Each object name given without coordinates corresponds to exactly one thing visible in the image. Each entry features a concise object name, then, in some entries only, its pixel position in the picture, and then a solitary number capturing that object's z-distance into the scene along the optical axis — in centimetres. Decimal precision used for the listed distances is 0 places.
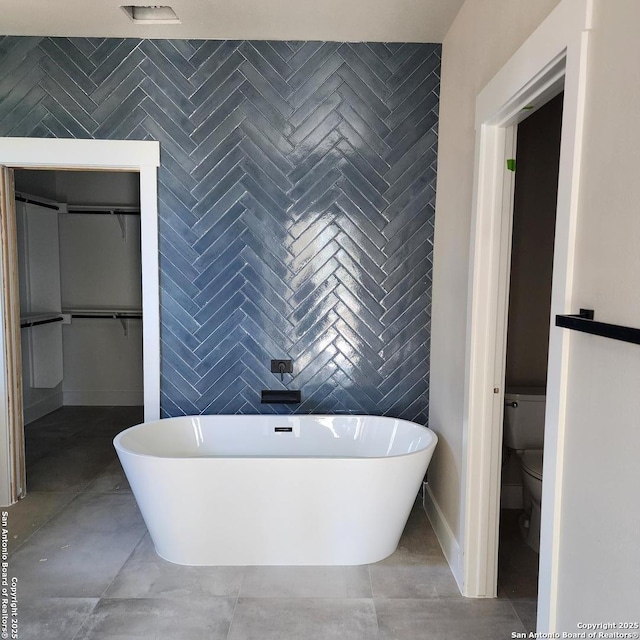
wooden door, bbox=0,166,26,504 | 291
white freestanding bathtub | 225
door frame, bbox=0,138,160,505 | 286
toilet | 269
